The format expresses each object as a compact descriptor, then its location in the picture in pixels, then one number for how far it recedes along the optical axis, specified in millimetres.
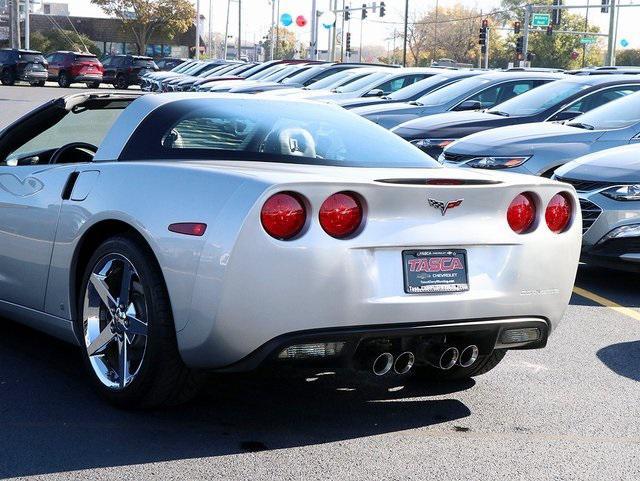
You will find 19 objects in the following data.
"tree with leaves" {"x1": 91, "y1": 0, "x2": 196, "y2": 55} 87500
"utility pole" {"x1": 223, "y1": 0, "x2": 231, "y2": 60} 108875
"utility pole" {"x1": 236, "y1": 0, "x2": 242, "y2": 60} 100119
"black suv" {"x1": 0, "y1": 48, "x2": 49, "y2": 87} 54531
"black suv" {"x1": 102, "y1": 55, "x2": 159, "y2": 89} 57719
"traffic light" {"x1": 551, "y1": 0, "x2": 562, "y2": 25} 64188
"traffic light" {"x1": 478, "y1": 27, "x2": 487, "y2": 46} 64188
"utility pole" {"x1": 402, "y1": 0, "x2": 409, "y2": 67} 87394
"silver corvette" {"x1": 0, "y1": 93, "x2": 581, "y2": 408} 4469
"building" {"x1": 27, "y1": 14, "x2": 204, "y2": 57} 90938
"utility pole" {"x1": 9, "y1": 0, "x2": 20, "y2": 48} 65438
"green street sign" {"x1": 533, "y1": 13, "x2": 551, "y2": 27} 70625
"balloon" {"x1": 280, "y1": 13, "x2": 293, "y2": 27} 74438
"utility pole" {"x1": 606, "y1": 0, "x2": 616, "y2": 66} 48062
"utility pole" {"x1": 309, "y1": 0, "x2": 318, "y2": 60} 73688
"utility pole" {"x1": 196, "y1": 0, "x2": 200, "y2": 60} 82500
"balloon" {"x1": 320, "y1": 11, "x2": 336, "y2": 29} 75875
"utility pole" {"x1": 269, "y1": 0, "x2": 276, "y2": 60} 96388
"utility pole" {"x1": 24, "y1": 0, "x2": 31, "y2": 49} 74625
